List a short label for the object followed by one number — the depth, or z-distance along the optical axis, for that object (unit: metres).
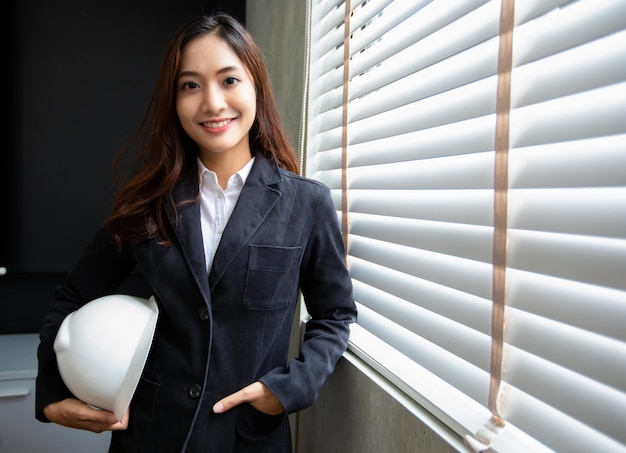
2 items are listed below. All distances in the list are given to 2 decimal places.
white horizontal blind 0.53
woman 0.98
